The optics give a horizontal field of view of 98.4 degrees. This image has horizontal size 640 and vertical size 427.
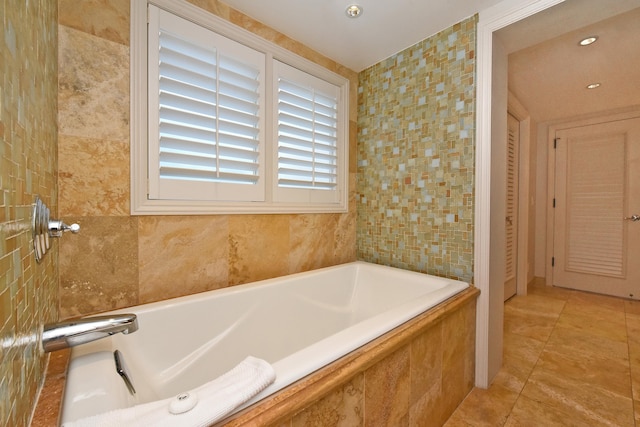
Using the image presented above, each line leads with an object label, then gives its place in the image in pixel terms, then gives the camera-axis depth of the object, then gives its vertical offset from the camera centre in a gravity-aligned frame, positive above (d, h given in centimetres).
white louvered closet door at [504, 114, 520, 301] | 297 +4
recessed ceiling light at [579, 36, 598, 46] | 182 +115
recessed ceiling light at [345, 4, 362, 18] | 154 +114
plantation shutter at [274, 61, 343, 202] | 180 +53
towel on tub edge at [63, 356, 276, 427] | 52 -40
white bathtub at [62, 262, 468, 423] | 73 -50
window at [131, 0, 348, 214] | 128 +51
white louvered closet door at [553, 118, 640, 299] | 300 +6
